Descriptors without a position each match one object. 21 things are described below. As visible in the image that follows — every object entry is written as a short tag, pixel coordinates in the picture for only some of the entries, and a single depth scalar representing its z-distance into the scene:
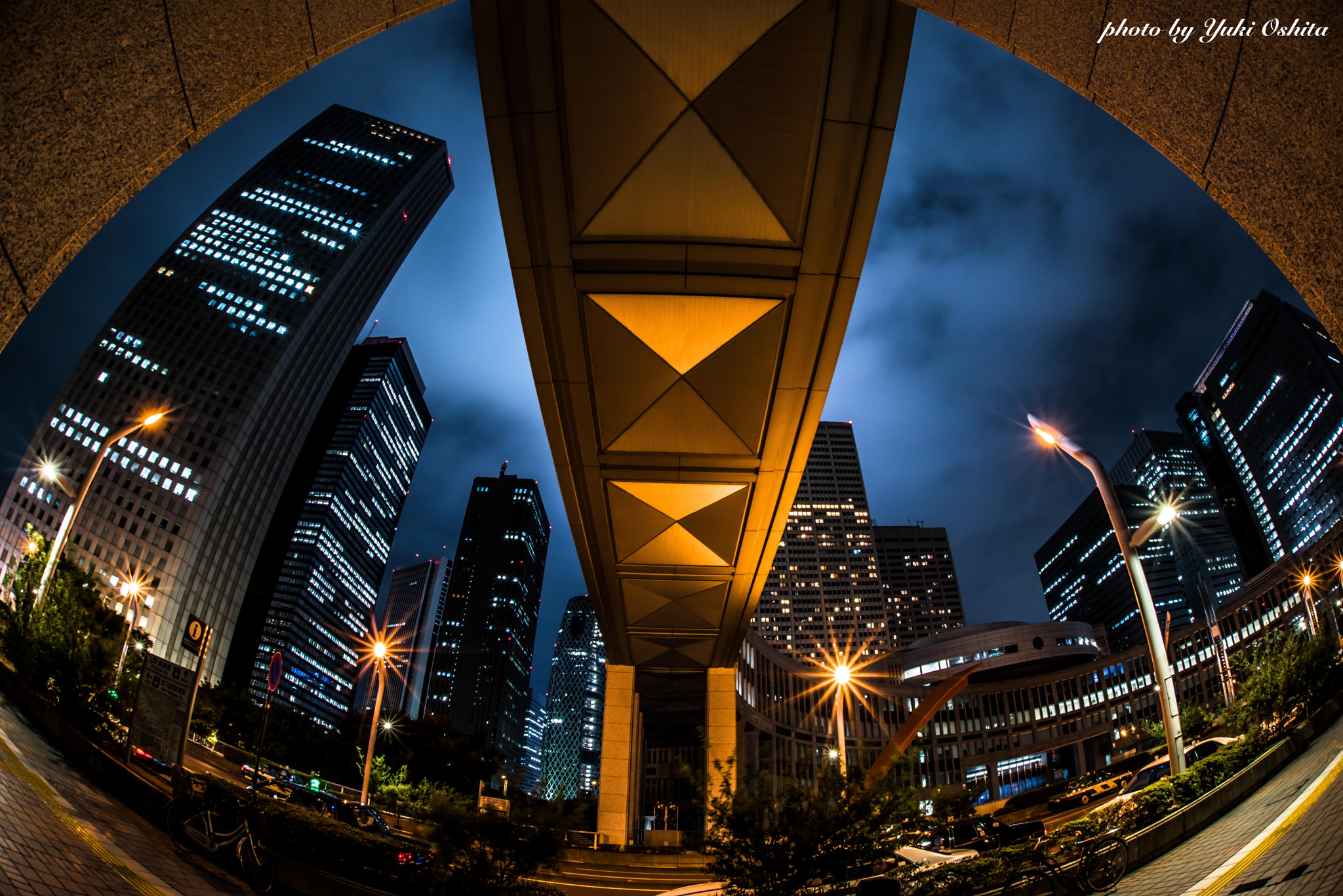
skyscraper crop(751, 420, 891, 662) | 161.62
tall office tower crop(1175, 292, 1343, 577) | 102.75
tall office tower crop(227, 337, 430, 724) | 123.69
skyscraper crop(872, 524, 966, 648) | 189.25
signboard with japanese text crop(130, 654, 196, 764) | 10.16
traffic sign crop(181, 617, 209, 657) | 10.91
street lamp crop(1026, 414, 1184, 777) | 10.54
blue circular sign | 12.32
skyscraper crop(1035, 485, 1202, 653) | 160.88
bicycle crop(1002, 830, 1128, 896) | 8.95
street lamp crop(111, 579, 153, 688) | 53.24
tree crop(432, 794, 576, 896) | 9.94
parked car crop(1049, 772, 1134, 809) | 26.52
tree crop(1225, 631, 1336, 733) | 17.95
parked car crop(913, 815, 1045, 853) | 18.69
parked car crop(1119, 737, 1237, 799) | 18.94
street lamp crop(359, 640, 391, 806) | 21.20
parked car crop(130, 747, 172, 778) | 11.86
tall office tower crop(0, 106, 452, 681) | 78.19
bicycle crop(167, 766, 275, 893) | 10.01
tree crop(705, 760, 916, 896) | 8.65
